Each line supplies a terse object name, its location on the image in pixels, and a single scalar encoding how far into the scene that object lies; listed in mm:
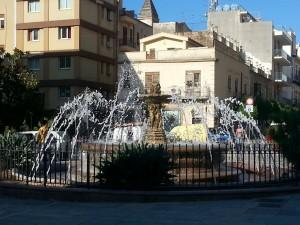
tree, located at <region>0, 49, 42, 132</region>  32647
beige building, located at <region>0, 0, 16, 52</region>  42005
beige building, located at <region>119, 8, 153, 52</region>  46493
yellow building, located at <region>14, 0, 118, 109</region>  39794
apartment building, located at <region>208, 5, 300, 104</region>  56927
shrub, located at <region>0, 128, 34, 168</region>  11312
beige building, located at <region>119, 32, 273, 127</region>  40989
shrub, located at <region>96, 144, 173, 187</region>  9836
